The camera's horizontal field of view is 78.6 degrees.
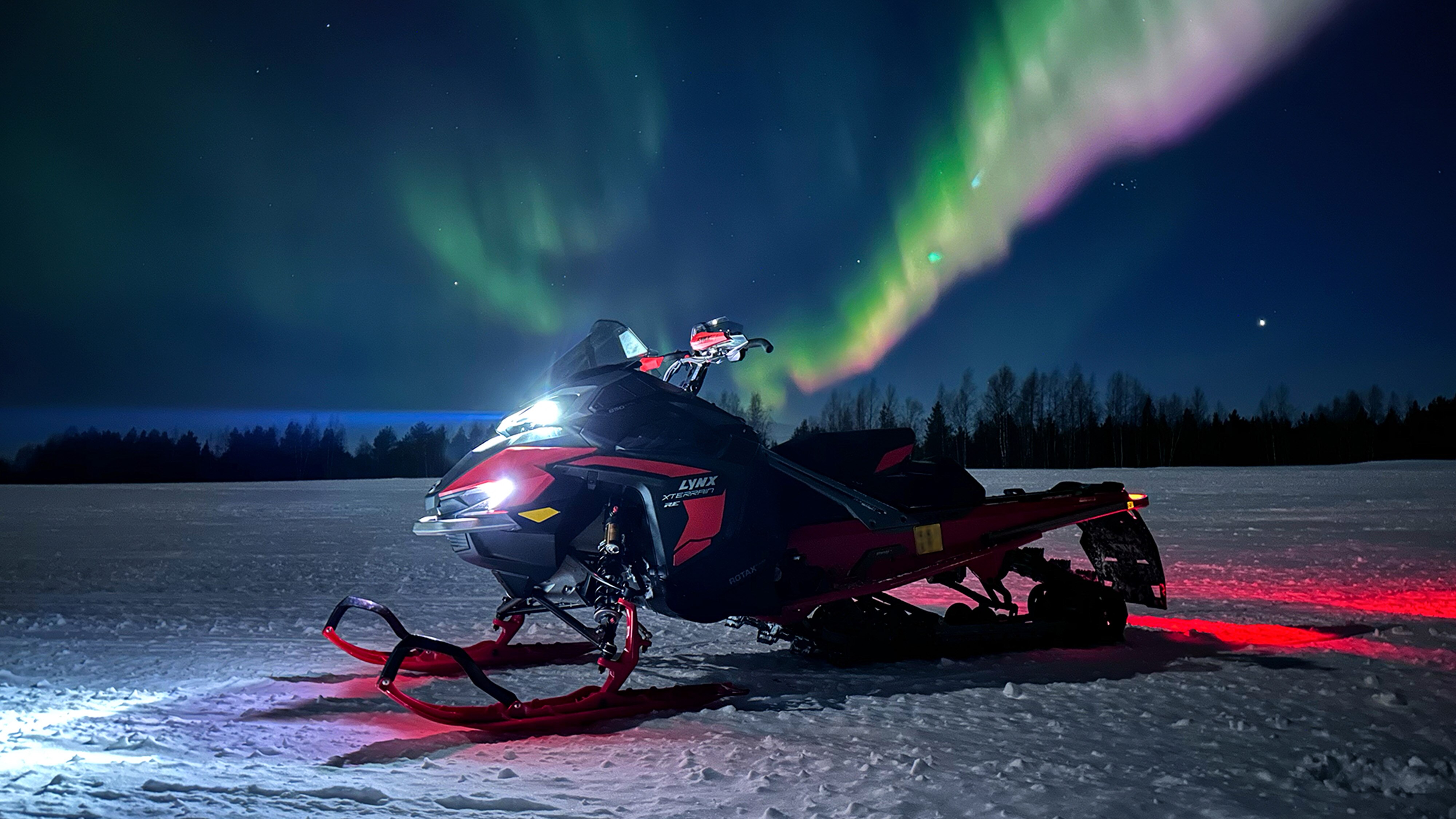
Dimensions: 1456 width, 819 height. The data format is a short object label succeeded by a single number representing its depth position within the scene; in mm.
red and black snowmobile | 3994
